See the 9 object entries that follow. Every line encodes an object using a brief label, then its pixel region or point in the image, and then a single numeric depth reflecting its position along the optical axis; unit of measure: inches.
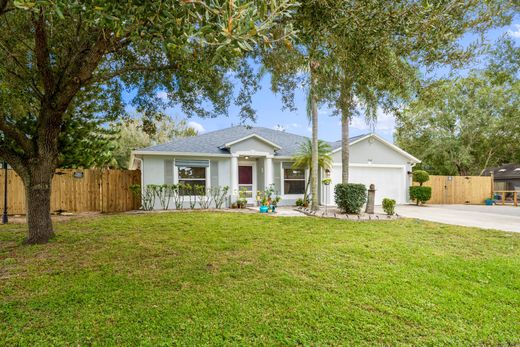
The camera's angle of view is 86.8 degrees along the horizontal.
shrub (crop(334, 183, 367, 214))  408.2
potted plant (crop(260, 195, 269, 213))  439.5
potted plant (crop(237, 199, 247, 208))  500.1
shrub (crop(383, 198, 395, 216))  386.9
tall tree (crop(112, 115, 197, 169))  868.0
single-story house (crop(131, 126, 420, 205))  477.1
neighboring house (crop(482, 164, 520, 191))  852.0
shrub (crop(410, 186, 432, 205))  586.9
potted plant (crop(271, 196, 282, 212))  436.8
